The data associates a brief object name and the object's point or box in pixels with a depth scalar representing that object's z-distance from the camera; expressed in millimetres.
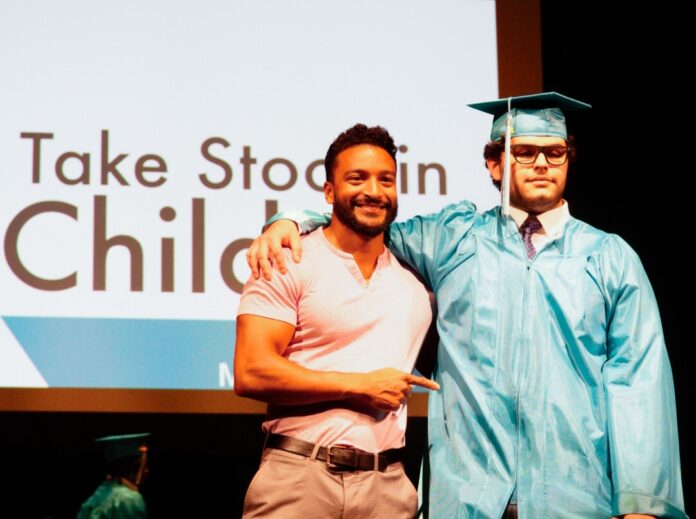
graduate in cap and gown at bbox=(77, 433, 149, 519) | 4582
